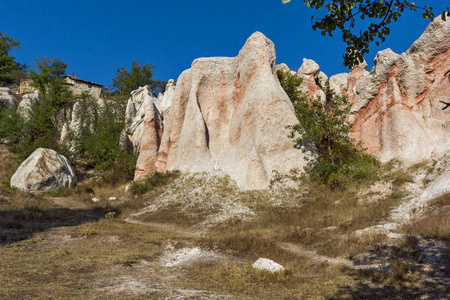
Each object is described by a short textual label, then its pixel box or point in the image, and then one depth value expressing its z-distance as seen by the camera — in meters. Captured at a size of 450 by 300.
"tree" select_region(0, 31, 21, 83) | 42.74
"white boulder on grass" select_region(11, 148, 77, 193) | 20.06
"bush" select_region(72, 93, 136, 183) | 24.86
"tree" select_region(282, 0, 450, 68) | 4.00
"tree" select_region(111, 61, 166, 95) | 48.44
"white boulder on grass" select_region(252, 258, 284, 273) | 6.67
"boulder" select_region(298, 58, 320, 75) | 27.80
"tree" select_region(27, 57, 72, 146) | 29.66
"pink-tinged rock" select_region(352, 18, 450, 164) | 16.06
